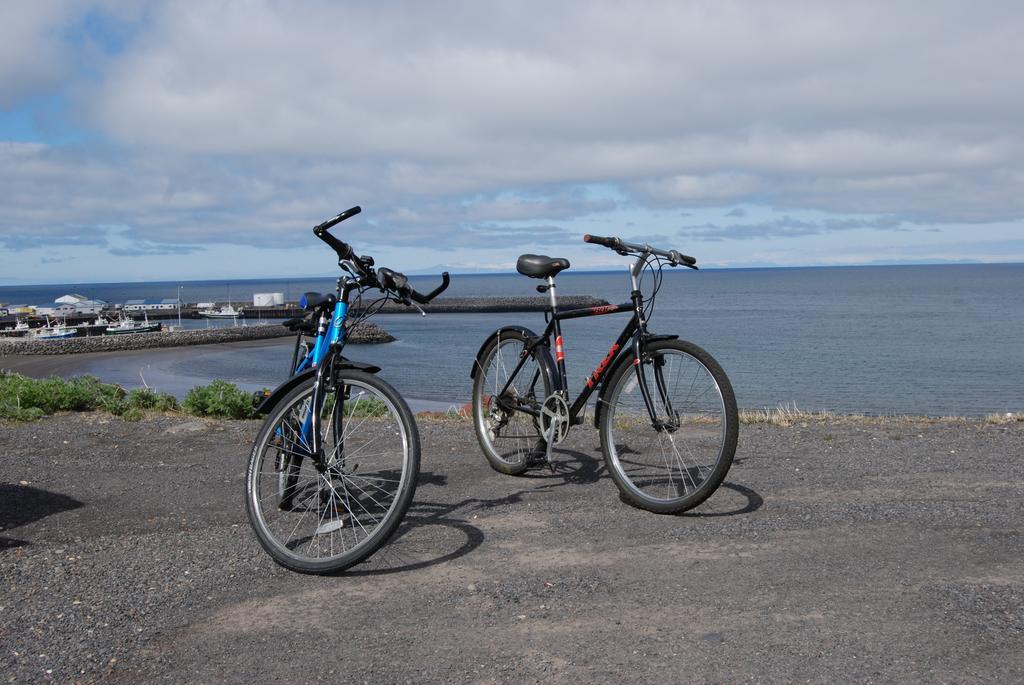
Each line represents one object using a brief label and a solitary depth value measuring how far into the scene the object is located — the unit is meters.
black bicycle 5.90
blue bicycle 4.86
